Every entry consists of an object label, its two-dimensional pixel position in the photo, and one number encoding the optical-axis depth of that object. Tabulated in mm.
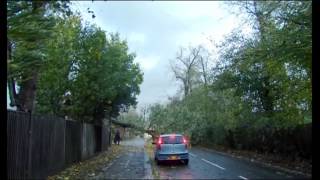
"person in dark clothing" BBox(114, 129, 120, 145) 30709
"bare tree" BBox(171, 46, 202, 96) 41983
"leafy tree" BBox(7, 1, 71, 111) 5399
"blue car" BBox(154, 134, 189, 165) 13723
